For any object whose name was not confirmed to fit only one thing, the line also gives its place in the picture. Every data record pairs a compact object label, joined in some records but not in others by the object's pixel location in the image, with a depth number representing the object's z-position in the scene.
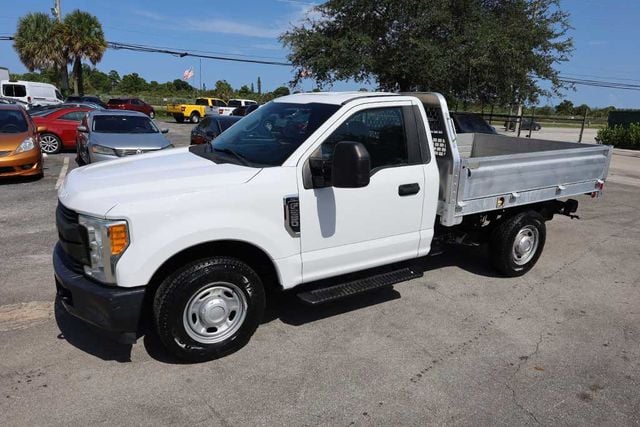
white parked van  26.08
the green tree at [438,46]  16.80
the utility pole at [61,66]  36.28
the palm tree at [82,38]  35.22
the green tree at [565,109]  59.88
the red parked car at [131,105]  32.41
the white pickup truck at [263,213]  3.17
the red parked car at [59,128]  14.39
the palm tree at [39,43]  35.78
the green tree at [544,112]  56.91
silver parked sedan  9.75
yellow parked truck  33.16
